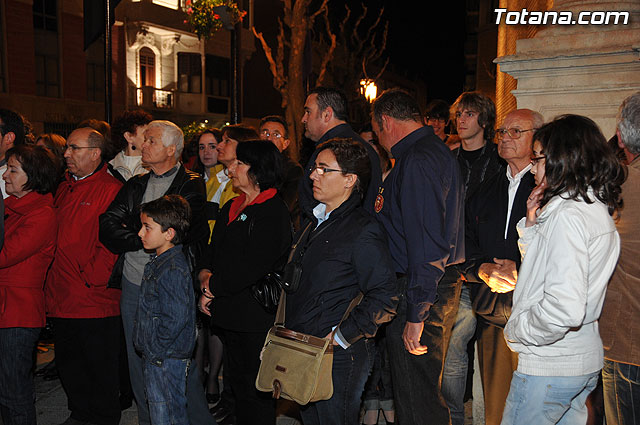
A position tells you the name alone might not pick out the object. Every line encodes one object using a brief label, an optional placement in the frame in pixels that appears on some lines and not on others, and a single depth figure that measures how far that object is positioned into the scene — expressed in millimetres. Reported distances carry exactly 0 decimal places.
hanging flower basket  12307
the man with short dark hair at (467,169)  4398
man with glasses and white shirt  3930
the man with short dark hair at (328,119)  4316
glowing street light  17859
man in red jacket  4461
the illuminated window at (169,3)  26431
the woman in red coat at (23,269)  4121
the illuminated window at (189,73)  29250
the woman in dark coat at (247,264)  3791
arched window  26891
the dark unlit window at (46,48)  22703
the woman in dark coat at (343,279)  3113
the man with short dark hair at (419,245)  3453
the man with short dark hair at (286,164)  5512
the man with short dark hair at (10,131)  4957
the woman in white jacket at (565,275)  2477
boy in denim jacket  3863
